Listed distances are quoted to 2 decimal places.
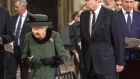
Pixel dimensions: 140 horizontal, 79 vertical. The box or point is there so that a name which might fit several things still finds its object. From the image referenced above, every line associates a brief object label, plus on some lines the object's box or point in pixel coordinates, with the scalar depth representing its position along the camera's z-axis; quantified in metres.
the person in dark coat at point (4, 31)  12.08
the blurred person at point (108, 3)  16.10
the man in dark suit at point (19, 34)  15.19
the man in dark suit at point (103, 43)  11.20
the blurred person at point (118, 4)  15.19
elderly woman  11.31
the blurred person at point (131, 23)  13.27
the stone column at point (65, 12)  27.06
